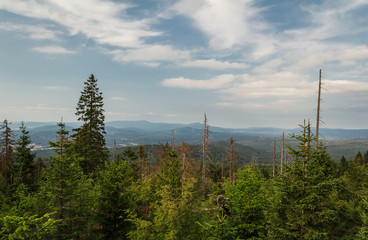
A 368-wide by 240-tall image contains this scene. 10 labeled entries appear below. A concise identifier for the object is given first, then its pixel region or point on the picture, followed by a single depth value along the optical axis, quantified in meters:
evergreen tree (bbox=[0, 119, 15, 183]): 31.09
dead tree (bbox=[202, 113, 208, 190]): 30.28
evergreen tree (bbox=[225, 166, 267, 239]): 11.65
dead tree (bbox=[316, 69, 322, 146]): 22.92
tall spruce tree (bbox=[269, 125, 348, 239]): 8.85
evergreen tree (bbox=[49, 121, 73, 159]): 12.69
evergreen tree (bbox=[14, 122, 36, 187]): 25.20
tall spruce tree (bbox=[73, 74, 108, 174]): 27.83
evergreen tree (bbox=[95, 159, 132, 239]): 13.29
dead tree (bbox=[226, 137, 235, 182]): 41.78
